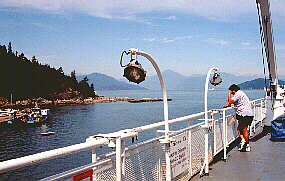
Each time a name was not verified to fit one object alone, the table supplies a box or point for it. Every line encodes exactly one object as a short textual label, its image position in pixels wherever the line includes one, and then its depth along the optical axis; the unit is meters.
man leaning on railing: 6.63
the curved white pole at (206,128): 4.92
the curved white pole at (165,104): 3.09
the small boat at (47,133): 41.06
